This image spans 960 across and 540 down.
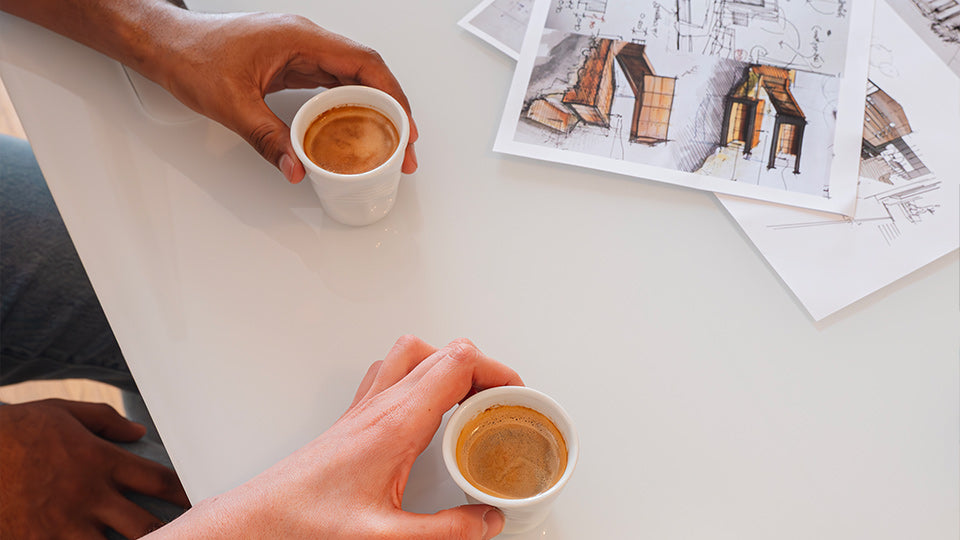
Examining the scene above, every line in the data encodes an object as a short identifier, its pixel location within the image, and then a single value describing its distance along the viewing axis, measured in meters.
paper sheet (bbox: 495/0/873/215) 0.76
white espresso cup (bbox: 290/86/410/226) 0.62
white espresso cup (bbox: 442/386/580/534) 0.49
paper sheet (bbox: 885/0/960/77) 0.83
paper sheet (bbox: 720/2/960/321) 0.71
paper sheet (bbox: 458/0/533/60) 0.82
